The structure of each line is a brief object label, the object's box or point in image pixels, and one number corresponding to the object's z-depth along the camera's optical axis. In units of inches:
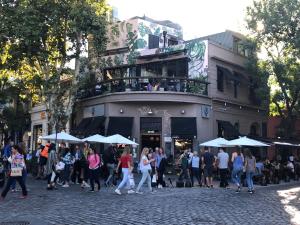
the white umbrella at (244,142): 667.9
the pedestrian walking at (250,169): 517.9
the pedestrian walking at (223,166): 583.3
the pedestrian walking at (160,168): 574.0
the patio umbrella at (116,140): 661.3
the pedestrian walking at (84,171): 531.0
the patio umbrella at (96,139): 681.1
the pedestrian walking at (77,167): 579.6
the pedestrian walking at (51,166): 501.6
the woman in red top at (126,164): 472.2
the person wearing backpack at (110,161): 564.6
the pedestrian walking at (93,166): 487.6
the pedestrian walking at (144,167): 487.6
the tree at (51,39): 760.8
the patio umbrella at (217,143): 704.3
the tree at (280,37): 876.6
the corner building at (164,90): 829.9
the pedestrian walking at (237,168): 540.8
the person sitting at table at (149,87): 827.1
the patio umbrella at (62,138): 651.7
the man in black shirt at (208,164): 592.2
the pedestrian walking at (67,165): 549.7
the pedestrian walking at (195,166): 597.8
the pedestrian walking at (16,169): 407.1
